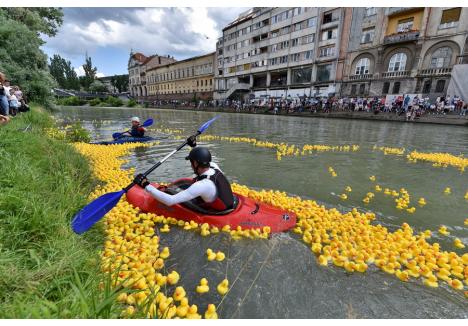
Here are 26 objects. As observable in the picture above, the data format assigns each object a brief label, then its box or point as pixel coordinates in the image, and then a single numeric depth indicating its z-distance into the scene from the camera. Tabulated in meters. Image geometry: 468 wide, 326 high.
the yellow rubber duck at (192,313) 2.23
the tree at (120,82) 105.44
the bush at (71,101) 65.62
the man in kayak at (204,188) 3.62
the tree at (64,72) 84.94
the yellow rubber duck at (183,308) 2.25
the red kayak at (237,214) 3.80
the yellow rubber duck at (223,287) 2.68
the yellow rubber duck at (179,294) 2.46
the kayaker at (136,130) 11.44
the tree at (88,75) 93.31
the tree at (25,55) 12.98
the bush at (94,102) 64.12
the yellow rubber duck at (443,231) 4.03
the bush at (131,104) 59.41
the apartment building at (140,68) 86.31
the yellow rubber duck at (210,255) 3.19
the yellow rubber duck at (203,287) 2.67
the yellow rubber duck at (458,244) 3.63
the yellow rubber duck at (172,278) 2.77
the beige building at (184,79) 61.76
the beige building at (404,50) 26.59
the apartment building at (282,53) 36.72
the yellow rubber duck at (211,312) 2.30
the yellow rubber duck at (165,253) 3.19
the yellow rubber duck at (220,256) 3.20
